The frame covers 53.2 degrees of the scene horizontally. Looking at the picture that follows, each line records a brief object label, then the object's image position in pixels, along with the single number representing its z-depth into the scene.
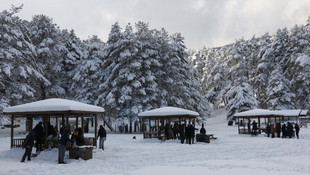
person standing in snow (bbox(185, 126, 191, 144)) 21.09
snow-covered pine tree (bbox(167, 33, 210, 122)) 38.34
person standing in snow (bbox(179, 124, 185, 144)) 21.64
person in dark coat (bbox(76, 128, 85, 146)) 15.20
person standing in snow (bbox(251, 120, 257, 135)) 29.59
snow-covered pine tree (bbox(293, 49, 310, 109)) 46.03
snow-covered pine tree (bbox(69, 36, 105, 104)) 37.56
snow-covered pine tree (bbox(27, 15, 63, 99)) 36.25
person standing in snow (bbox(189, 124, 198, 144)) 21.08
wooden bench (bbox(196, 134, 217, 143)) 21.97
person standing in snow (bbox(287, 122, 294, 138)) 26.19
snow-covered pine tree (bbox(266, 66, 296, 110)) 48.97
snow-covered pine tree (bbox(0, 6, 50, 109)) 28.34
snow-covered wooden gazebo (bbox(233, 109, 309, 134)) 30.33
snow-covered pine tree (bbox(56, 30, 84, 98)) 38.00
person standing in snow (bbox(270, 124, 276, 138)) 27.69
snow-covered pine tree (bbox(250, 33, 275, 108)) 57.66
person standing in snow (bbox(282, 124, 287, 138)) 26.73
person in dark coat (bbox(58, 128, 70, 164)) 12.88
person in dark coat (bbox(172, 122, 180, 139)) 23.52
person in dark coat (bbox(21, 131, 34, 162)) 13.02
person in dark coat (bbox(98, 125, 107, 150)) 17.06
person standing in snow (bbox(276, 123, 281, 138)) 27.36
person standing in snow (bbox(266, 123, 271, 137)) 28.53
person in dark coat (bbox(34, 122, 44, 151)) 15.21
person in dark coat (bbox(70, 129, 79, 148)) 14.09
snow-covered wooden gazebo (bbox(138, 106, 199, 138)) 23.12
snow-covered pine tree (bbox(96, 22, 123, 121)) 34.41
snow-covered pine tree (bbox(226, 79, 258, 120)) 47.03
